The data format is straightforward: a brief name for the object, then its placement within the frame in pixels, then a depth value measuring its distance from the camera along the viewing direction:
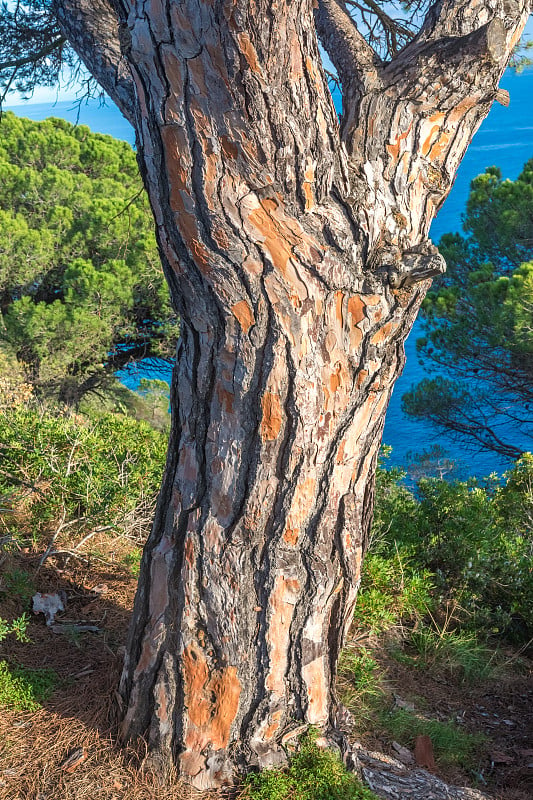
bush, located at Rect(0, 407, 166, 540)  3.68
